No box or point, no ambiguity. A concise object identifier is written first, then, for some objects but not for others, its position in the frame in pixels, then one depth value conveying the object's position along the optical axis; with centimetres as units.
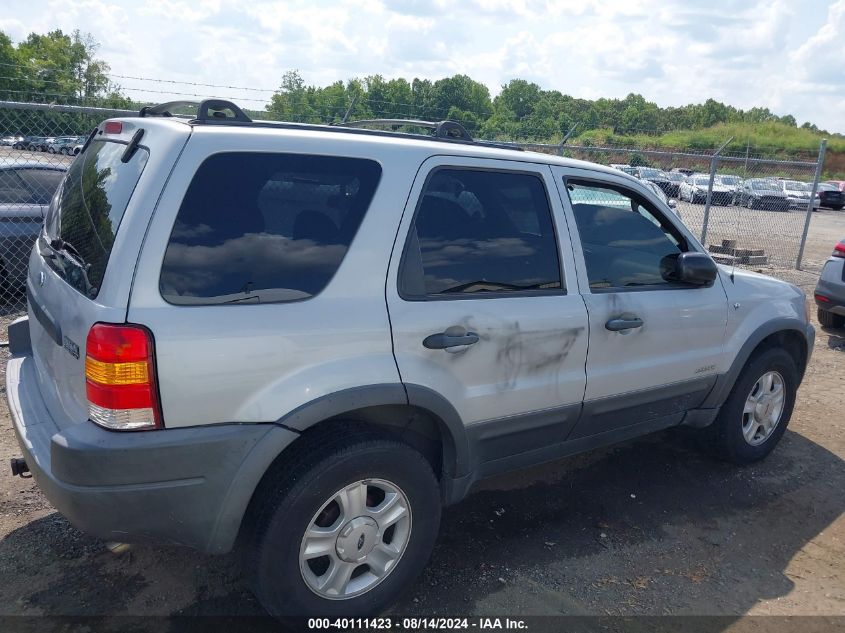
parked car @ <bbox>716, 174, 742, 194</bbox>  2316
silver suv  229
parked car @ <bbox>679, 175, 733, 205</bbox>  2089
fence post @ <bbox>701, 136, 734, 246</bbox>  1052
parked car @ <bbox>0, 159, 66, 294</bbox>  723
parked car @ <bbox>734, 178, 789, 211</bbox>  1712
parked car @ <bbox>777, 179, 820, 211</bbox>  2519
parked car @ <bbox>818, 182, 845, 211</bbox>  3466
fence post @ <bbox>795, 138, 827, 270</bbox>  1201
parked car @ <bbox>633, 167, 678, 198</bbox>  1423
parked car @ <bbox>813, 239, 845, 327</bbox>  749
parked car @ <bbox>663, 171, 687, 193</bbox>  2504
